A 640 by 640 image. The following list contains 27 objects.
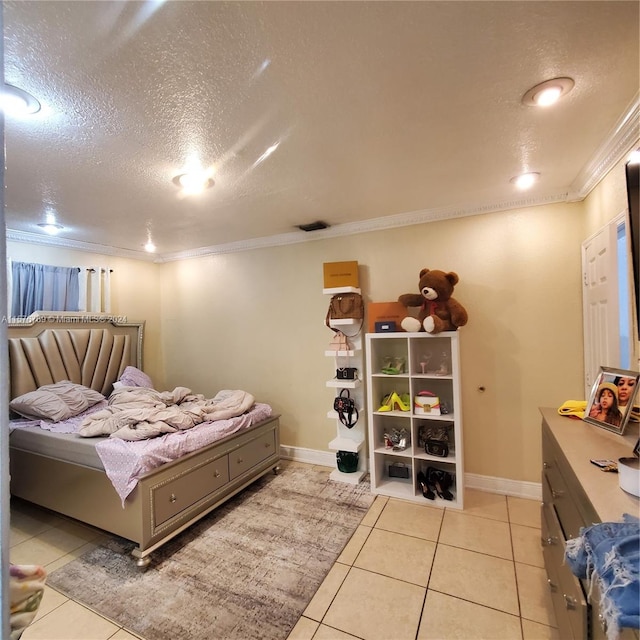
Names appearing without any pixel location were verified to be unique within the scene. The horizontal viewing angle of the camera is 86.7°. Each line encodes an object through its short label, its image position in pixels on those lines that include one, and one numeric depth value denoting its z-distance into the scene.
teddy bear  2.58
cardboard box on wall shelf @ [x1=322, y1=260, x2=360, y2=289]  3.12
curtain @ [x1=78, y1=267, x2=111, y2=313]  3.59
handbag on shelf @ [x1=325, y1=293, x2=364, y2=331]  3.12
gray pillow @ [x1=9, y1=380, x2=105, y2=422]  2.74
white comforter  2.34
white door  1.93
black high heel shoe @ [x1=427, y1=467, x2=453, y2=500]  2.65
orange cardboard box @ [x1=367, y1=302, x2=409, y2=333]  2.94
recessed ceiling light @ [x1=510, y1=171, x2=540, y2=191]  2.24
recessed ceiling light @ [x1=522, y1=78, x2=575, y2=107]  1.37
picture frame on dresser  1.45
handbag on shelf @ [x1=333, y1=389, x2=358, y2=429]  3.12
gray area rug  1.66
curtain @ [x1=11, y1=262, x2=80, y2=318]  3.09
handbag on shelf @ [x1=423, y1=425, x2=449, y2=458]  2.68
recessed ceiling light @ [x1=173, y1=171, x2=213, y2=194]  2.13
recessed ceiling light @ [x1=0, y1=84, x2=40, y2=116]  1.33
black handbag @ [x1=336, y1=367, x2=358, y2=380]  3.13
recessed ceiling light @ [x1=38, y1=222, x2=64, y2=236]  2.99
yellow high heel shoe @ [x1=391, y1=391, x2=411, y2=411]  2.83
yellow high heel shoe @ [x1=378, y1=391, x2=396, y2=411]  2.88
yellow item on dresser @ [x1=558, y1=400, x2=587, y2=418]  1.75
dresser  0.95
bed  2.09
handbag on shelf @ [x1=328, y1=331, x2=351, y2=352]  3.13
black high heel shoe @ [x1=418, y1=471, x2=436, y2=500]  2.65
